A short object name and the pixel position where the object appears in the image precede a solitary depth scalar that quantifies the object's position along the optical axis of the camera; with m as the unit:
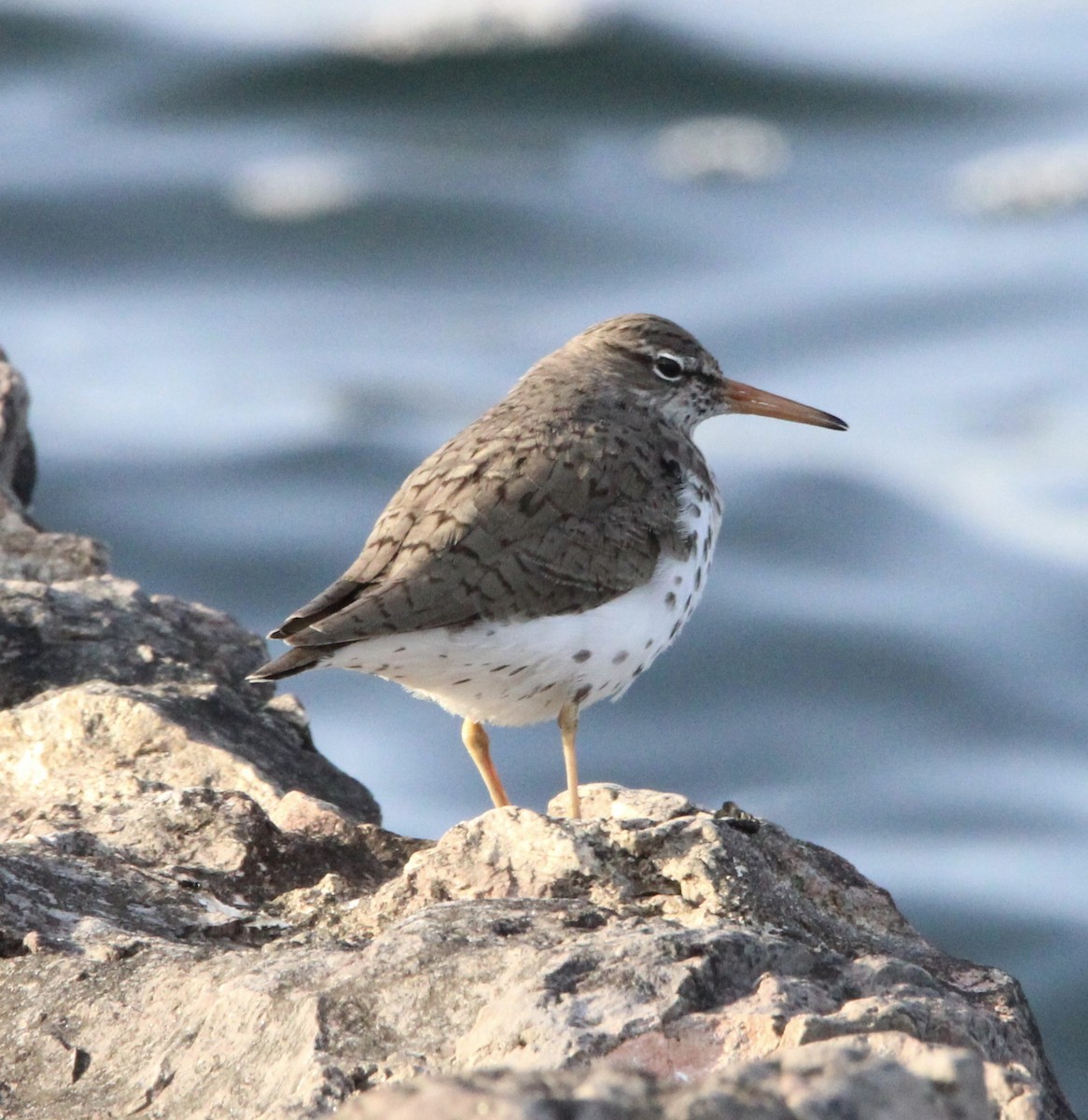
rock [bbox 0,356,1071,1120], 7.51
